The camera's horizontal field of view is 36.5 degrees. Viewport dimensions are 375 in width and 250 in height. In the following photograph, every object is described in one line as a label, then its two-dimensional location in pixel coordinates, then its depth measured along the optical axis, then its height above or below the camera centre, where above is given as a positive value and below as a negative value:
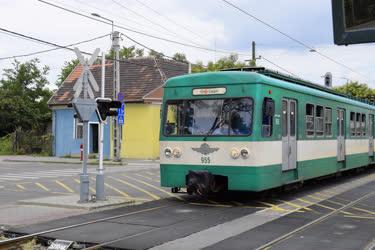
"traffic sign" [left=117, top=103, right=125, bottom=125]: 29.91 +1.18
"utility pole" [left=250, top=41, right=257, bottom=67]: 41.00 +6.09
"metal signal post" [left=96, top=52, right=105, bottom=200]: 13.52 -1.05
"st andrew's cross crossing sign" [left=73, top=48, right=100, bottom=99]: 13.63 +1.43
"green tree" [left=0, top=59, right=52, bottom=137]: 48.00 +3.61
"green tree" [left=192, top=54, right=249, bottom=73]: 45.99 +6.30
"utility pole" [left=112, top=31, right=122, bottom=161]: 30.36 +3.06
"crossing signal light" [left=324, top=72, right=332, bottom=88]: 37.03 +4.06
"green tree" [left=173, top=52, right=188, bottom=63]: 67.25 +10.07
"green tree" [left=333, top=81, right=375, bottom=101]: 56.44 +5.30
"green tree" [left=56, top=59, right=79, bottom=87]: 62.06 +7.78
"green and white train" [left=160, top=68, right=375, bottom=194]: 12.52 +0.22
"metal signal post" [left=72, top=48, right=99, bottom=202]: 13.29 +0.86
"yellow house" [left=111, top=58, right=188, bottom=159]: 35.78 +1.81
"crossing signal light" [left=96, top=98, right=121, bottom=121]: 13.88 +0.84
